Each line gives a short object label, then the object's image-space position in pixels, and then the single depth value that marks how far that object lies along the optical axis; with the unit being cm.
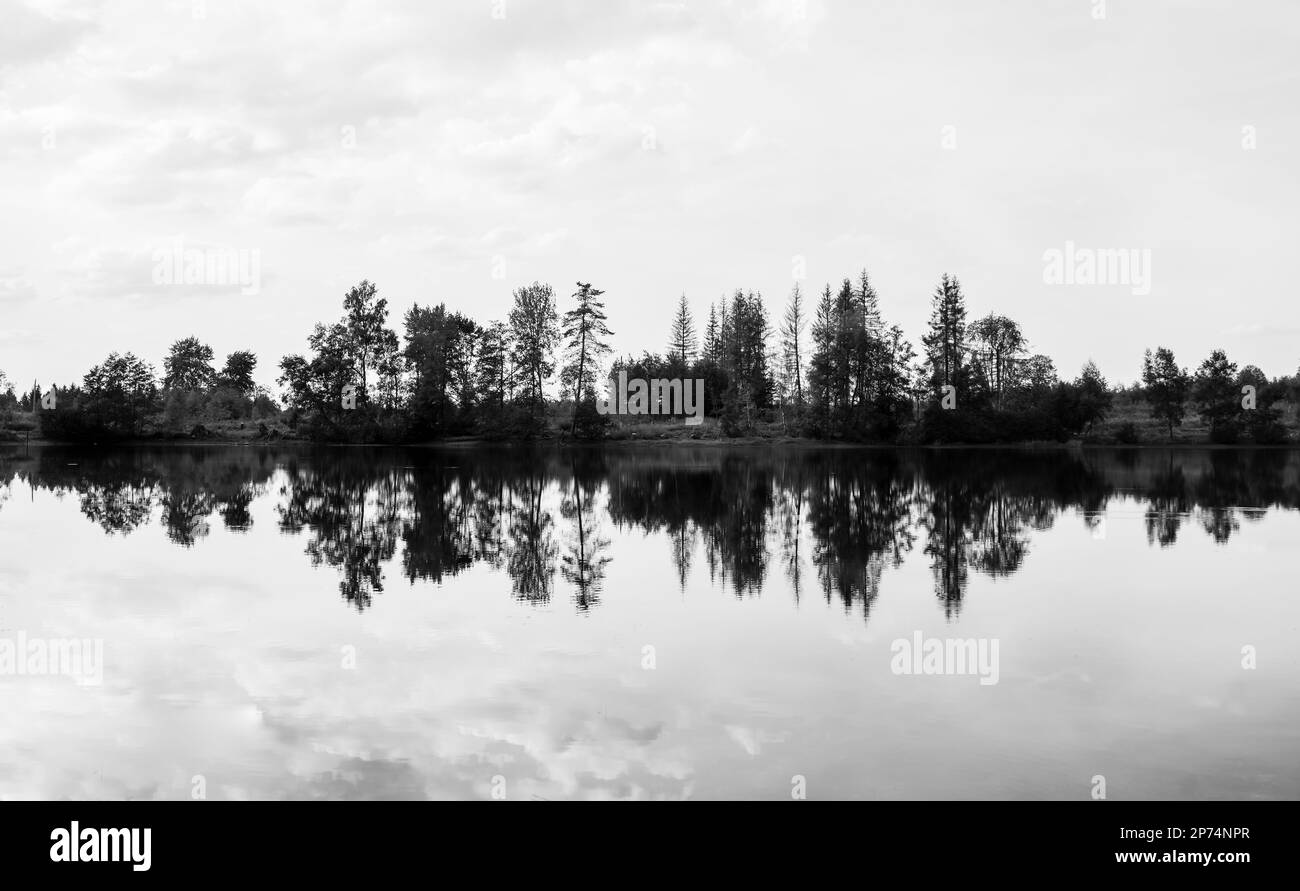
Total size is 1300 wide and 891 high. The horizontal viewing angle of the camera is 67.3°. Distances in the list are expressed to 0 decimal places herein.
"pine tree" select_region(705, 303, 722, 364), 12912
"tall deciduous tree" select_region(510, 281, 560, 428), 9369
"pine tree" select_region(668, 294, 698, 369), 12450
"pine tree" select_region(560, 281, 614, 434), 9256
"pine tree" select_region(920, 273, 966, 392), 9662
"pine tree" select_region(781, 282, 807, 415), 10269
